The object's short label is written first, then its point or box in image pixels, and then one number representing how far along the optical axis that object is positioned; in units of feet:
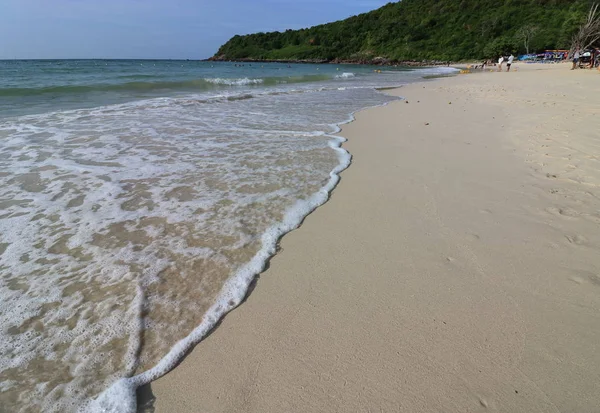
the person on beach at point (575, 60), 83.92
